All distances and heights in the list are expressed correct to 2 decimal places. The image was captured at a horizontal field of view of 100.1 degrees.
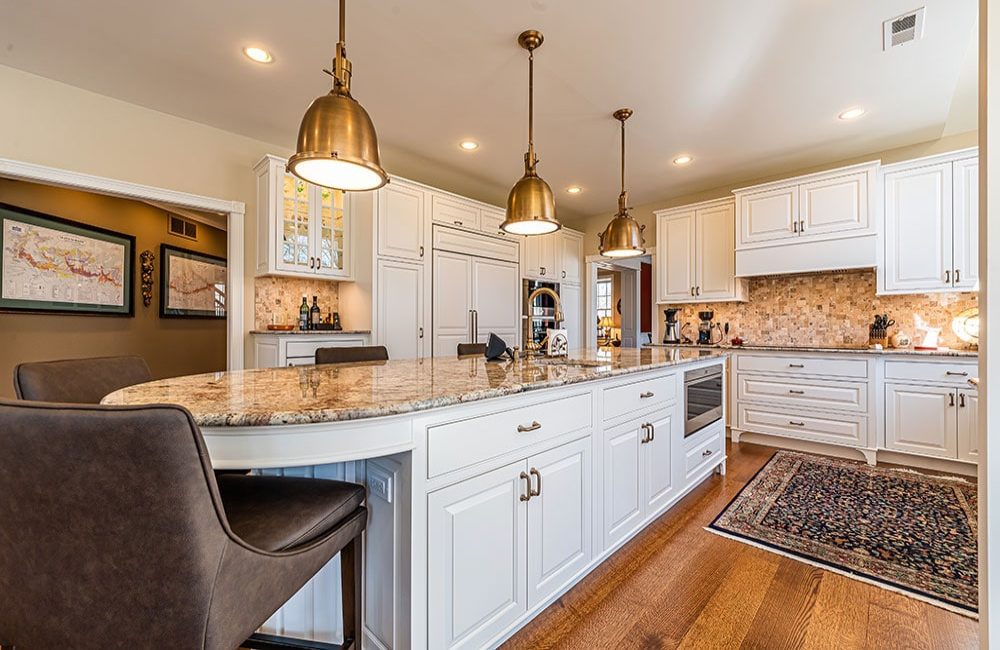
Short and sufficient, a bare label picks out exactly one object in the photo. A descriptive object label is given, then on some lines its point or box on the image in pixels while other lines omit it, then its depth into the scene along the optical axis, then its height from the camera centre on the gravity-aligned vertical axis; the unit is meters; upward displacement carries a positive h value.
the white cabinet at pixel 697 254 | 4.36 +0.80
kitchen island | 1.02 -0.45
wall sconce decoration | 4.16 +0.52
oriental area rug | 1.83 -1.08
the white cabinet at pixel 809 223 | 3.53 +0.94
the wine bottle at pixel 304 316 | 3.75 +0.09
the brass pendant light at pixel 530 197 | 2.27 +0.71
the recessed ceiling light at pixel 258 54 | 2.42 +1.60
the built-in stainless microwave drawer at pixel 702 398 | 2.58 -0.47
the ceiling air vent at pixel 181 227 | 4.50 +1.10
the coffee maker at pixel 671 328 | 4.68 -0.01
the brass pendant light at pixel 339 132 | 1.42 +0.67
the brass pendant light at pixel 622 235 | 3.03 +0.67
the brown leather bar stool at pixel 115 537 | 0.65 -0.35
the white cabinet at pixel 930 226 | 3.17 +0.80
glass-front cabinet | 3.37 +0.85
